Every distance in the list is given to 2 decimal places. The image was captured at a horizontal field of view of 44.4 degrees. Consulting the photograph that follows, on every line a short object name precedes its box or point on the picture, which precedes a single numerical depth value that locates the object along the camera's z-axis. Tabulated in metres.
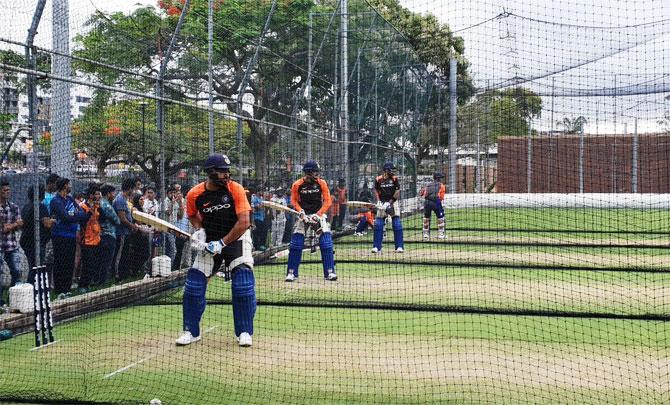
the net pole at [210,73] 12.74
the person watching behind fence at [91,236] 11.02
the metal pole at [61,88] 9.44
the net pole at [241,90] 14.23
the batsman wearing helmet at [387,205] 16.82
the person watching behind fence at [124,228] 11.84
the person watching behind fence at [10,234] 9.55
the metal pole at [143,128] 11.66
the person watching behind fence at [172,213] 12.57
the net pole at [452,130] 14.66
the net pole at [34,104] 8.73
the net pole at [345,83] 20.48
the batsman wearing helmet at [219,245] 7.98
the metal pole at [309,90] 18.14
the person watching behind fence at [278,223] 17.20
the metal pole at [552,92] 14.23
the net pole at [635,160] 17.52
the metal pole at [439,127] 17.94
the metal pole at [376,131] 23.34
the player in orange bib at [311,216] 12.64
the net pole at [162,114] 11.67
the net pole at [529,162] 17.39
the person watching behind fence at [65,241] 10.32
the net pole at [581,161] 18.37
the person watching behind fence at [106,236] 11.41
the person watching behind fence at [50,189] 10.32
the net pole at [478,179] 16.52
